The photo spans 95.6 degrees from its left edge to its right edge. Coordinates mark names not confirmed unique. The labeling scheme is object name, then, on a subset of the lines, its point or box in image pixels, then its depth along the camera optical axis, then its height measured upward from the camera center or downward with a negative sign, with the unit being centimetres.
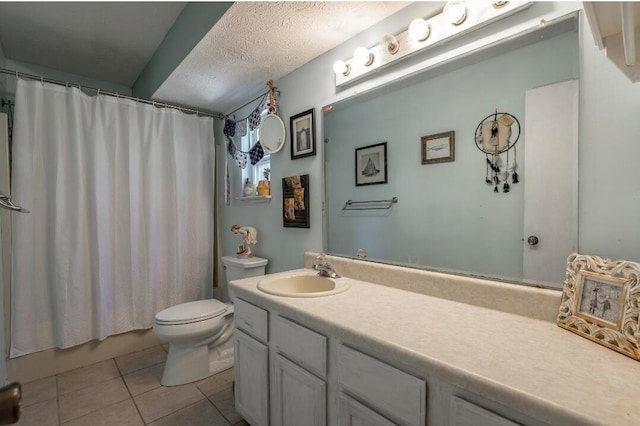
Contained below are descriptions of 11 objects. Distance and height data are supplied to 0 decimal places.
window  234 +39
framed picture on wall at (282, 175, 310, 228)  194 +6
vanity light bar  111 +77
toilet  188 -84
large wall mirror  110 +17
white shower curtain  199 -2
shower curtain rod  196 +93
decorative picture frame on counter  75 -27
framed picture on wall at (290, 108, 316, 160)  188 +50
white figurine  231 -21
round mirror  210 +57
